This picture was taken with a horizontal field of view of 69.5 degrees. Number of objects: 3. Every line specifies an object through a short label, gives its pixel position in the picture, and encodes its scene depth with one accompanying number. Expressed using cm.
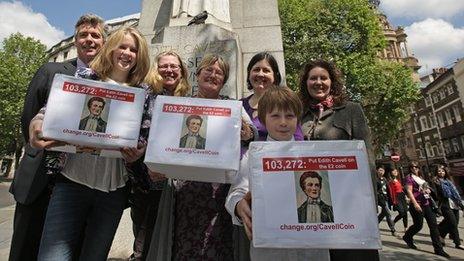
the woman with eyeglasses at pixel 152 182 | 244
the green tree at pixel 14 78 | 3481
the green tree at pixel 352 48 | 2070
